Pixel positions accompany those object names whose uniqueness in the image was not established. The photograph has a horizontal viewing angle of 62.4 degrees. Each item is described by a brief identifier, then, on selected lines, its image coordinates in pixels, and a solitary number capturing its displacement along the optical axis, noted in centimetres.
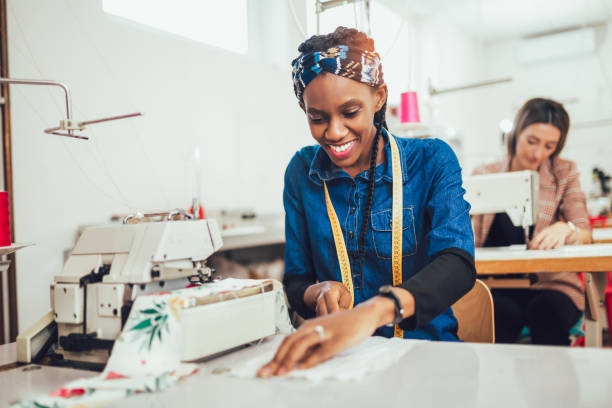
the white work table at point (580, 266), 200
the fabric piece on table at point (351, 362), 86
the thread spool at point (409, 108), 337
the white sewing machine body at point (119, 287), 105
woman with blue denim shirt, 119
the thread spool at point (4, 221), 141
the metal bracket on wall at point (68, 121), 131
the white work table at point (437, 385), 75
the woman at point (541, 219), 241
